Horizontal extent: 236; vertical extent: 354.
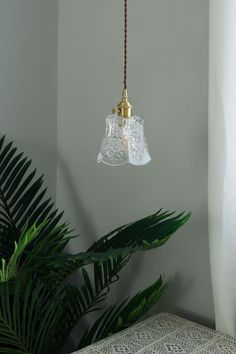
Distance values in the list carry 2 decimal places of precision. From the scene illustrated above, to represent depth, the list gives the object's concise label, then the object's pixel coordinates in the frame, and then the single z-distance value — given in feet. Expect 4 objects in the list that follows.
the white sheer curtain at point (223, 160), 3.29
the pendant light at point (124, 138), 3.37
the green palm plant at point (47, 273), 3.53
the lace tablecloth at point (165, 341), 3.35
